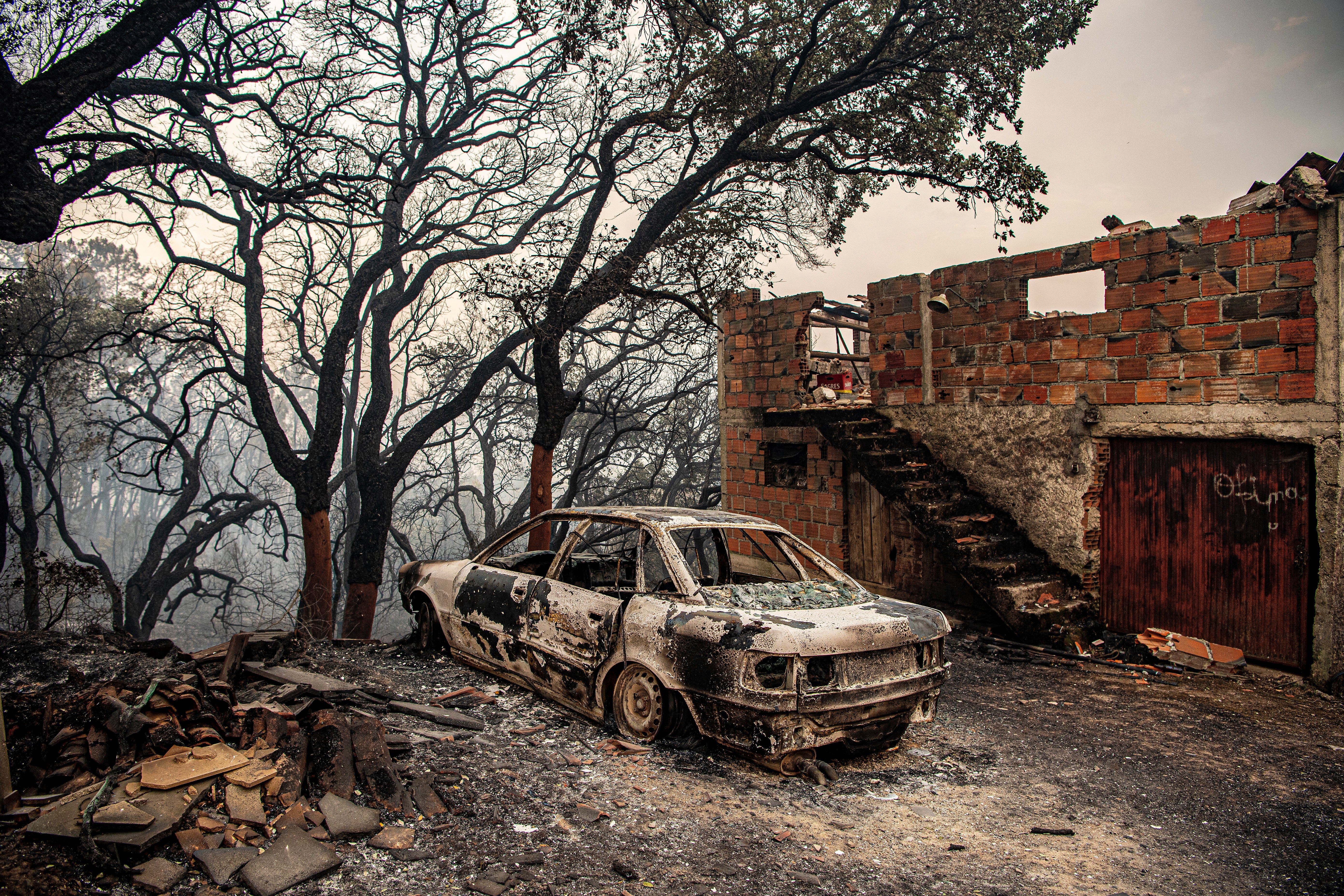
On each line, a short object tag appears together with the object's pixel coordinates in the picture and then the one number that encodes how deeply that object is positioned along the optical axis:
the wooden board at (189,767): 3.18
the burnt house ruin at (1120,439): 6.43
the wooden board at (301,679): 4.75
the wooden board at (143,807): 2.82
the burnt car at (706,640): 3.87
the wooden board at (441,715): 4.61
